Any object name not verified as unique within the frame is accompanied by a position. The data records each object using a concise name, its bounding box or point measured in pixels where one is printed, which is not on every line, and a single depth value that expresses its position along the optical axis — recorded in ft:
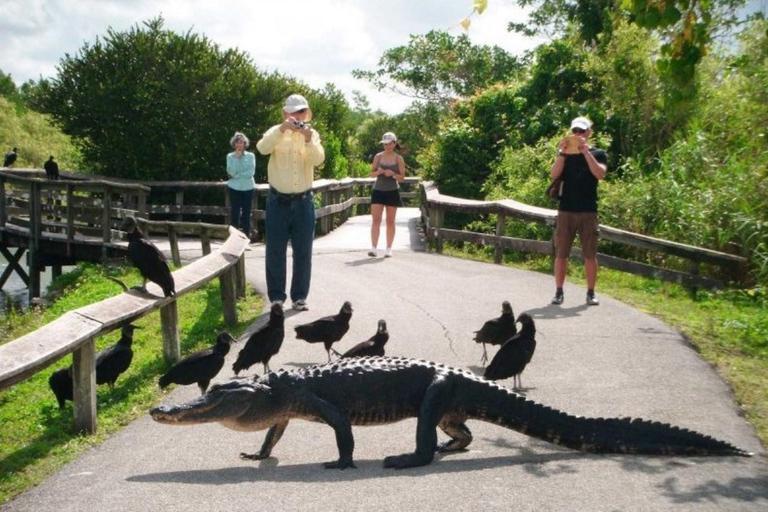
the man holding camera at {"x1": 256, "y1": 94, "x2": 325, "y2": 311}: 36.24
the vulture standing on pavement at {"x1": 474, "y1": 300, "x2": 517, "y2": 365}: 28.81
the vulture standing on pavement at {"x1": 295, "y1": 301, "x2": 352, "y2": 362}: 29.63
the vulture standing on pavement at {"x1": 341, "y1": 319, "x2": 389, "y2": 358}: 27.02
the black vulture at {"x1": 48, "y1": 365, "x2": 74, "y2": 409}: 26.68
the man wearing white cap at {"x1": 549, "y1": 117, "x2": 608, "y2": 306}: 37.83
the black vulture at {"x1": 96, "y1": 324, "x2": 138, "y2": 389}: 27.97
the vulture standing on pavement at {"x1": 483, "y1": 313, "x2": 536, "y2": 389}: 24.64
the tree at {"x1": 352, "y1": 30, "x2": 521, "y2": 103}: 131.54
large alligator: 19.81
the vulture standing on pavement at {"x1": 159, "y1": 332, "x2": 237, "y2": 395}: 25.23
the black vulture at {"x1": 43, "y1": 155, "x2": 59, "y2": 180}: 81.46
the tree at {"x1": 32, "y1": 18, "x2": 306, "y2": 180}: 89.76
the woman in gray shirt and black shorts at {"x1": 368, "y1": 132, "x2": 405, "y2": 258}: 54.54
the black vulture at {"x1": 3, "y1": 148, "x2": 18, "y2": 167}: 97.14
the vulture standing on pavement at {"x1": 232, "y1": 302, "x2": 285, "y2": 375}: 26.94
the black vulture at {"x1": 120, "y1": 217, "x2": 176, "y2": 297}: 27.14
